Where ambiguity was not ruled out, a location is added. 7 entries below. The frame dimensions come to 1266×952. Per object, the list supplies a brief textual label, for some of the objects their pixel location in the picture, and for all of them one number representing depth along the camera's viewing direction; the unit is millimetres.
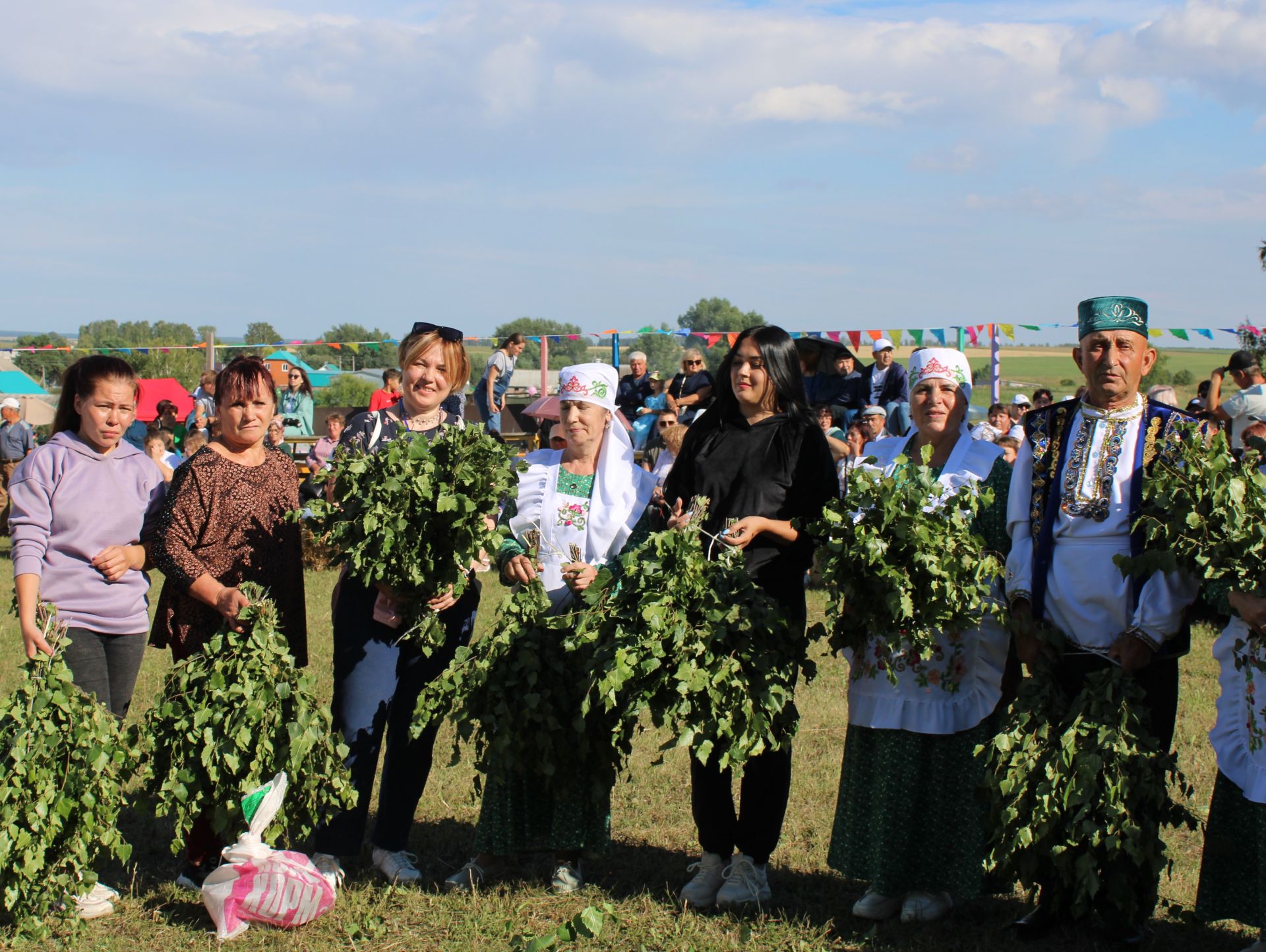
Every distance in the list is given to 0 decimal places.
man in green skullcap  3719
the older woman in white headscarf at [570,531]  4430
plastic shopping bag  3955
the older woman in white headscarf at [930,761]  4074
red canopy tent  22375
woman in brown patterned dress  4230
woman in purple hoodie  4324
